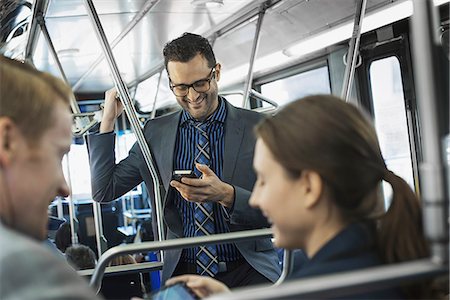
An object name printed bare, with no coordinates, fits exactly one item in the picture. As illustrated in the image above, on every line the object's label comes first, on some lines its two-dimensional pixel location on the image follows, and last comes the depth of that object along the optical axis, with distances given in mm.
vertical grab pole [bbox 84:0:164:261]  2564
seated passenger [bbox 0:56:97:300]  945
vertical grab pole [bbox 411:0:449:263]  1008
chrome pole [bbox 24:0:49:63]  3433
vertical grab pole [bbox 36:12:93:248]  3555
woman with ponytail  1289
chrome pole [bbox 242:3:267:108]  4091
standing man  2344
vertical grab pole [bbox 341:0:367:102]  3223
